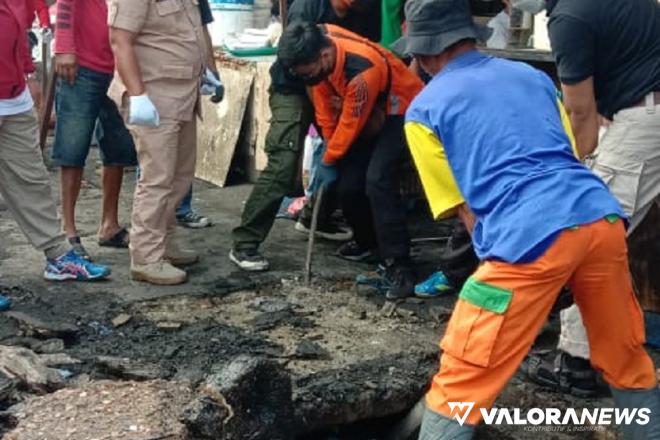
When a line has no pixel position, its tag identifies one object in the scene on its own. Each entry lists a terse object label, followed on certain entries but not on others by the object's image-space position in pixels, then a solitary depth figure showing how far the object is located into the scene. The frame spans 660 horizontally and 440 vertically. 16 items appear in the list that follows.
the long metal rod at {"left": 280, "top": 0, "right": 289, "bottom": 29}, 8.39
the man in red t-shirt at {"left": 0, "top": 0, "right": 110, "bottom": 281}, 5.62
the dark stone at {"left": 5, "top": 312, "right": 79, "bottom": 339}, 5.31
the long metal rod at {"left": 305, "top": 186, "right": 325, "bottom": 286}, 6.39
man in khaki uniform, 5.79
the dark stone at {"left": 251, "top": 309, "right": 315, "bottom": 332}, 5.62
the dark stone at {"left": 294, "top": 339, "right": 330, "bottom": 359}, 5.15
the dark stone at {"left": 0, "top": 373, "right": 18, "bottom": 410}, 4.28
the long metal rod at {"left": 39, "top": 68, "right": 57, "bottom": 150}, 8.85
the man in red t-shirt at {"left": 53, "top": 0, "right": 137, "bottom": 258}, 6.35
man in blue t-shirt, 3.39
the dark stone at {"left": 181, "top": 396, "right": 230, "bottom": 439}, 3.95
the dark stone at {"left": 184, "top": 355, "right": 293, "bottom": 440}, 3.96
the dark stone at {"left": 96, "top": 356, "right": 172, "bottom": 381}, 4.68
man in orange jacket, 5.91
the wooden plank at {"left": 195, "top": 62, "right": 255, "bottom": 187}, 8.75
